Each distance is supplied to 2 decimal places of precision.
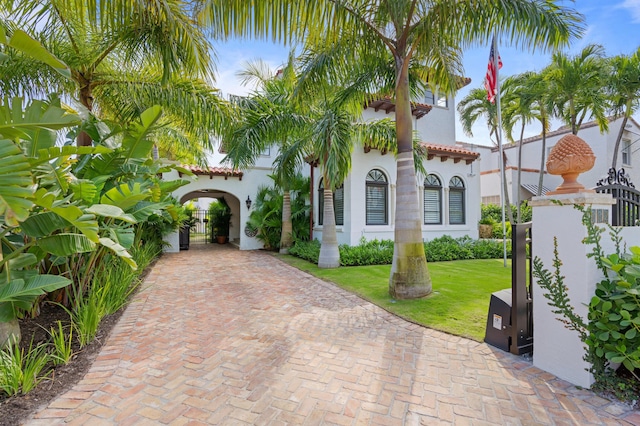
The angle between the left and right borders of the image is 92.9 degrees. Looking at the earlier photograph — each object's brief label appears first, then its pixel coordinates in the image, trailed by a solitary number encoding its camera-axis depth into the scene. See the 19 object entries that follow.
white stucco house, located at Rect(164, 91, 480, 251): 13.41
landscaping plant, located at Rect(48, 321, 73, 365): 3.96
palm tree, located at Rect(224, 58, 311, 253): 11.02
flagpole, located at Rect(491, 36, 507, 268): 10.98
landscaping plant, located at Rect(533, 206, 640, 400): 3.06
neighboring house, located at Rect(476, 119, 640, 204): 21.31
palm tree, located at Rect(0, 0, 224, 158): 5.50
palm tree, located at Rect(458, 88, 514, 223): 16.87
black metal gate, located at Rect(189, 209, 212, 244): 23.50
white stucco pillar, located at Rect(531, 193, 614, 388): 3.39
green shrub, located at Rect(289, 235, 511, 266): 11.78
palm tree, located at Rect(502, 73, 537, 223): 14.72
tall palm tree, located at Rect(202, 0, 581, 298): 5.42
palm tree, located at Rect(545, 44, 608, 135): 13.05
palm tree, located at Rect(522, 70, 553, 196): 14.12
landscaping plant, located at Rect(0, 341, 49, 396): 3.26
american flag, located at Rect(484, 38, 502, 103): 11.47
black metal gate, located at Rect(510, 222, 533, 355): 4.21
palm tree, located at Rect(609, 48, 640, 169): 13.10
